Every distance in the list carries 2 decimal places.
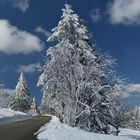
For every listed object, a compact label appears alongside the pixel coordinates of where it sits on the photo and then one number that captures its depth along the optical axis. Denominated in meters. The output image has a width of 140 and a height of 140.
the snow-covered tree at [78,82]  12.00
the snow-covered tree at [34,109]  34.58
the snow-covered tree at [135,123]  40.52
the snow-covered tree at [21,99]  30.57
